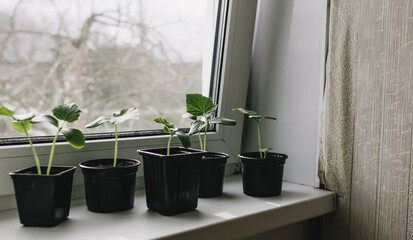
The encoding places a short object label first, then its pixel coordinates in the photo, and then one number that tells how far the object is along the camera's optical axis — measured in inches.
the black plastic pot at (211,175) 36.9
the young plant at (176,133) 30.8
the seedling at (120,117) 30.0
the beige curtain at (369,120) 34.1
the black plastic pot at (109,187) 30.7
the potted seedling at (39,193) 27.4
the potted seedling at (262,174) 37.5
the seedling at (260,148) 37.8
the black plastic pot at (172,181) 31.0
